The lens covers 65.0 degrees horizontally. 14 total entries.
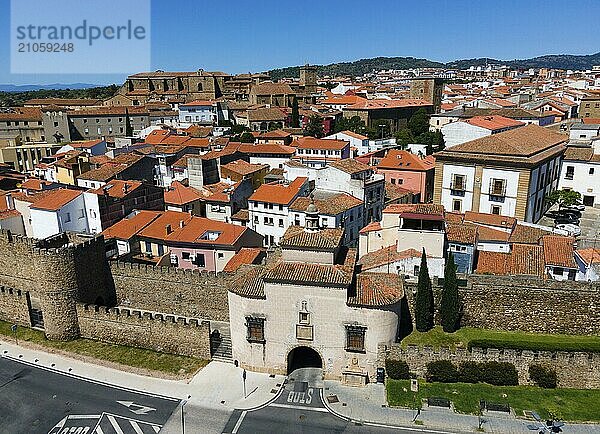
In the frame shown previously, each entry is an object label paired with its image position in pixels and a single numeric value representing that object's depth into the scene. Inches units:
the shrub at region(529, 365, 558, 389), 1109.7
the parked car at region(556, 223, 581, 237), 1833.9
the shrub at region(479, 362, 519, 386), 1122.0
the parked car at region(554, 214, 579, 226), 2105.6
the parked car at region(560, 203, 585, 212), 2287.2
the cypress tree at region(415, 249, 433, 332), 1226.6
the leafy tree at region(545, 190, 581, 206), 2160.4
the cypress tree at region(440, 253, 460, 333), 1218.6
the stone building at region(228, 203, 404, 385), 1107.3
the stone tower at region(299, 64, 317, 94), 6053.2
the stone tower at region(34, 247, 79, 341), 1338.6
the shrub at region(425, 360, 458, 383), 1130.7
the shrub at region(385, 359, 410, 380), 1127.0
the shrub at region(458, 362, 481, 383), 1125.7
